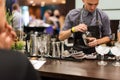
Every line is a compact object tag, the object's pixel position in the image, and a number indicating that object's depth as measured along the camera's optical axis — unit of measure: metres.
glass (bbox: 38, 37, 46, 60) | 2.37
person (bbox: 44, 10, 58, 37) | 3.29
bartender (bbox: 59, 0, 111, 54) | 2.39
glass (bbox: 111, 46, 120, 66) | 2.09
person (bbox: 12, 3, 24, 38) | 2.70
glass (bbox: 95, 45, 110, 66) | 2.16
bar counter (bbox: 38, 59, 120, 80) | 1.73
